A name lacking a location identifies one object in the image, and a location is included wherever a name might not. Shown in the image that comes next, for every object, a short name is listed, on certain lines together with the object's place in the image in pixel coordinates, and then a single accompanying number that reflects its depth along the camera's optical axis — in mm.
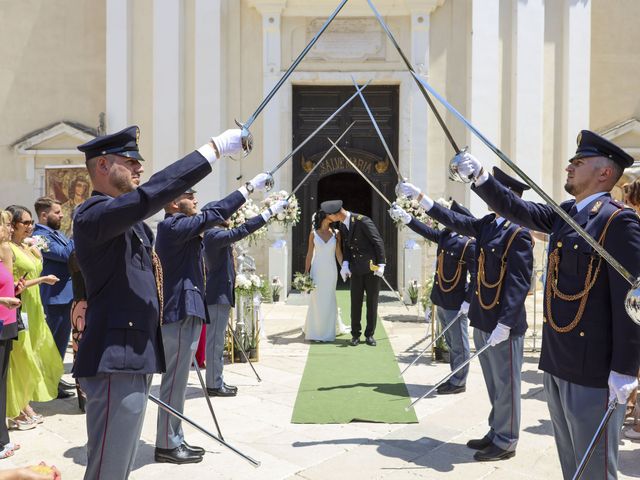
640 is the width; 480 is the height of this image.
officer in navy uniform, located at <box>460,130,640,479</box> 3244
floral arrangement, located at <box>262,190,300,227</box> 8506
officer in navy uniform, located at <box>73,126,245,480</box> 3203
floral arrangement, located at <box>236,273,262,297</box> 8625
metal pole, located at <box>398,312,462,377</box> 7092
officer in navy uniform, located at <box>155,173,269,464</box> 5012
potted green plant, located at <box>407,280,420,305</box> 14266
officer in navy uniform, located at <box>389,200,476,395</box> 7113
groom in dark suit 9898
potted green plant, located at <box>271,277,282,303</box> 14565
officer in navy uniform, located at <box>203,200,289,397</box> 7012
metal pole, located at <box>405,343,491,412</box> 5036
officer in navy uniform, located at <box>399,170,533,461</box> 5066
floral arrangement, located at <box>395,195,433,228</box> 10344
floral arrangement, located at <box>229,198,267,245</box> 8969
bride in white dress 10227
